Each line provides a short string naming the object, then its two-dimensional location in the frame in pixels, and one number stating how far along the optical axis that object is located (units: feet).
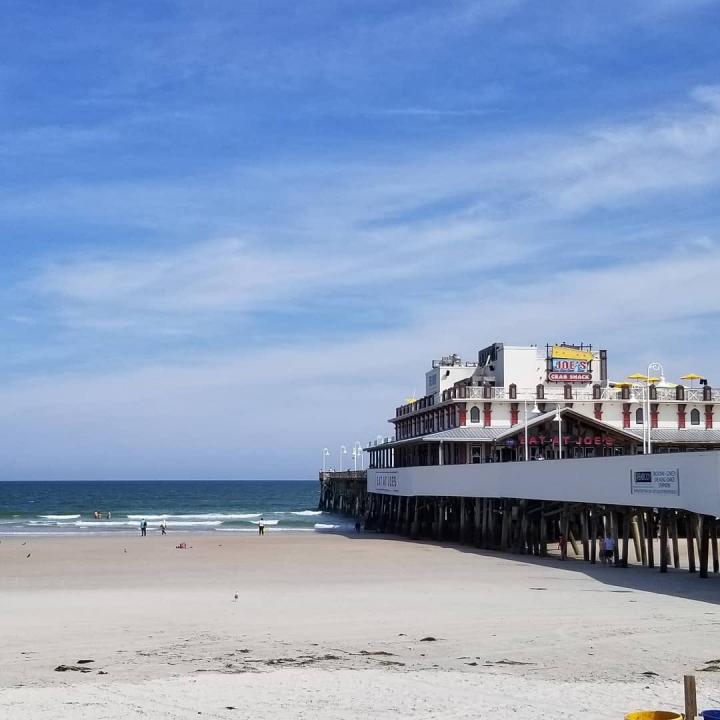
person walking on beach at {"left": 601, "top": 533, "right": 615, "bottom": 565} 101.19
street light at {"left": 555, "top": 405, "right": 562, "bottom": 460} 139.69
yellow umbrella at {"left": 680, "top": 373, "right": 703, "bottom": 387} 191.52
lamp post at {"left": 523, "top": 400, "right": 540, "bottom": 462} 169.37
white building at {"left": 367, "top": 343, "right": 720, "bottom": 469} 172.09
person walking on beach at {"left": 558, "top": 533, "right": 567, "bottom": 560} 109.81
